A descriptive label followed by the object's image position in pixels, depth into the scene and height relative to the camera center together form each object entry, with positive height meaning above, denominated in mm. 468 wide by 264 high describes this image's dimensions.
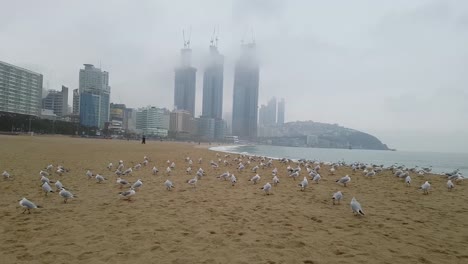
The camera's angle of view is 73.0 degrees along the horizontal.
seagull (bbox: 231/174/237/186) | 13680 -1866
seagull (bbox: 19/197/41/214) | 7809 -1867
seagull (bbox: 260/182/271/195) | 11471 -1789
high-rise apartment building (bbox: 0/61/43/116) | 100312 +13299
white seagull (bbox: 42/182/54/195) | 9977 -1810
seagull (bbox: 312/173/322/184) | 14812 -1737
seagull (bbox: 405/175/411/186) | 15109 -1735
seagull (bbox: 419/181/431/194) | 12719 -1675
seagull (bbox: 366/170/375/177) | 18094 -1758
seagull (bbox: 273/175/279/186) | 13789 -1805
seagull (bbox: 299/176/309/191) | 12577 -1745
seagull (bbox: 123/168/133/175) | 15448 -1868
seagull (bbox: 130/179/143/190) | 11345 -1836
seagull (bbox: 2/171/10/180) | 12781 -1861
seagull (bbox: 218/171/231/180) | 15078 -1830
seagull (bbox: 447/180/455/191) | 13777 -1711
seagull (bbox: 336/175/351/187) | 13969 -1670
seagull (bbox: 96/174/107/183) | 12930 -1875
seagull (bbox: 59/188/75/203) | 9156 -1847
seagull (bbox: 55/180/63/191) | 10751 -1856
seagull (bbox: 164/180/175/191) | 11782 -1849
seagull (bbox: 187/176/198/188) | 12629 -1821
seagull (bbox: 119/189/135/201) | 9703 -1871
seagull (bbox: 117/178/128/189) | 11955 -1833
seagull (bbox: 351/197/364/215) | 8258 -1704
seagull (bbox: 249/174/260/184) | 14086 -1795
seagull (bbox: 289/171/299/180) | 16297 -1788
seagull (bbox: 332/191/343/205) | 9742 -1674
